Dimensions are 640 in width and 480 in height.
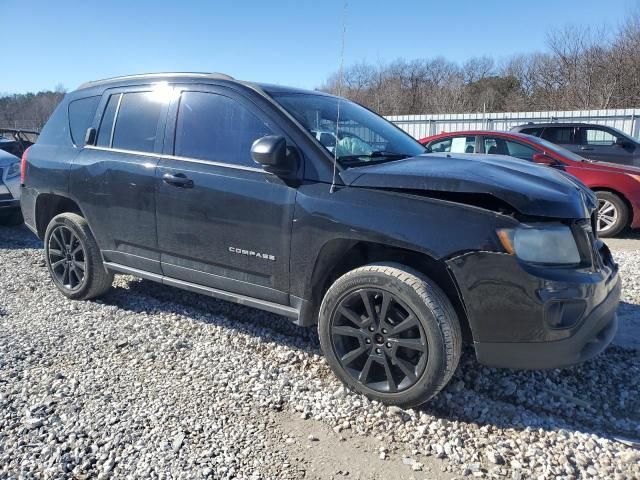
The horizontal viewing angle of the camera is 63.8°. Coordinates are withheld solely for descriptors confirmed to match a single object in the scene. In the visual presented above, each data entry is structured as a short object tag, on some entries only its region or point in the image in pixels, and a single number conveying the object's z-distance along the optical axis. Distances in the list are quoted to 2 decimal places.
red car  7.24
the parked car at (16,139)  9.66
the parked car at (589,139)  9.29
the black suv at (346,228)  2.59
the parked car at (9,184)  7.41
